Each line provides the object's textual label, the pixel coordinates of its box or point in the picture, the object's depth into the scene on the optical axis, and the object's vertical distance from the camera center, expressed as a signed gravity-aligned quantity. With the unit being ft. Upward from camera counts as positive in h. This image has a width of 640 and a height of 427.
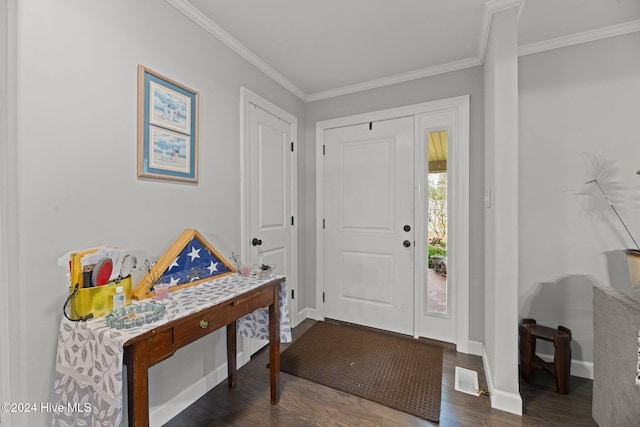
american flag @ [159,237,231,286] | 5.23 -1.10
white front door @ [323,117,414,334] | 8.84 -0.37
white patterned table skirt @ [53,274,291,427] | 3.30 -1.99
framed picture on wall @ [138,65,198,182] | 4.99 +1.64
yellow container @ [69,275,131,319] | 3.78 -1.25
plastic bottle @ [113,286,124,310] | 4.06 -1.28
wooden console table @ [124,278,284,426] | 3.43 -1.82
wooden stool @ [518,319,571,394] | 6.02 -3.14
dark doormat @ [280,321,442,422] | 5.97 -3.94
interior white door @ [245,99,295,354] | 7.66 +0.61
